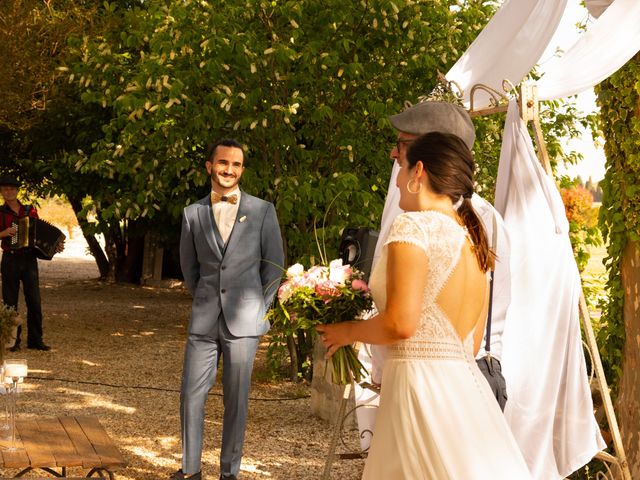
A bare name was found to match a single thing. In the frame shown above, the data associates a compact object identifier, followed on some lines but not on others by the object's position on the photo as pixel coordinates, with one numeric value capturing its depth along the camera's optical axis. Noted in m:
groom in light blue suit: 6.01
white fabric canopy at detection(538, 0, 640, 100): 5.28
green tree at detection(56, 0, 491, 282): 8.91
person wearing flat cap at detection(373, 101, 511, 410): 4.17
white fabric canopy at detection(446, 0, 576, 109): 5.84
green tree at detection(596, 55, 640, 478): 5.95
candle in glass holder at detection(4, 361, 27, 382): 5.08
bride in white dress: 3.15
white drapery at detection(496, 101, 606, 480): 5.09
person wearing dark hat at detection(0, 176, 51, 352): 11.10
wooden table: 4.90
